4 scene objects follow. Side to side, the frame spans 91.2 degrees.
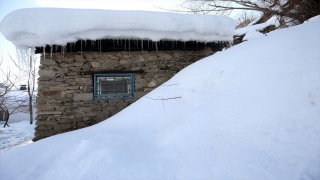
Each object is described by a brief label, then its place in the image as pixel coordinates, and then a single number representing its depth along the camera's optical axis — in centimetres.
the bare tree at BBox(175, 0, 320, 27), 424
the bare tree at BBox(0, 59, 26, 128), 715
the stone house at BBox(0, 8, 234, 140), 317
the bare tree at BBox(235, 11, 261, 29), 1052
